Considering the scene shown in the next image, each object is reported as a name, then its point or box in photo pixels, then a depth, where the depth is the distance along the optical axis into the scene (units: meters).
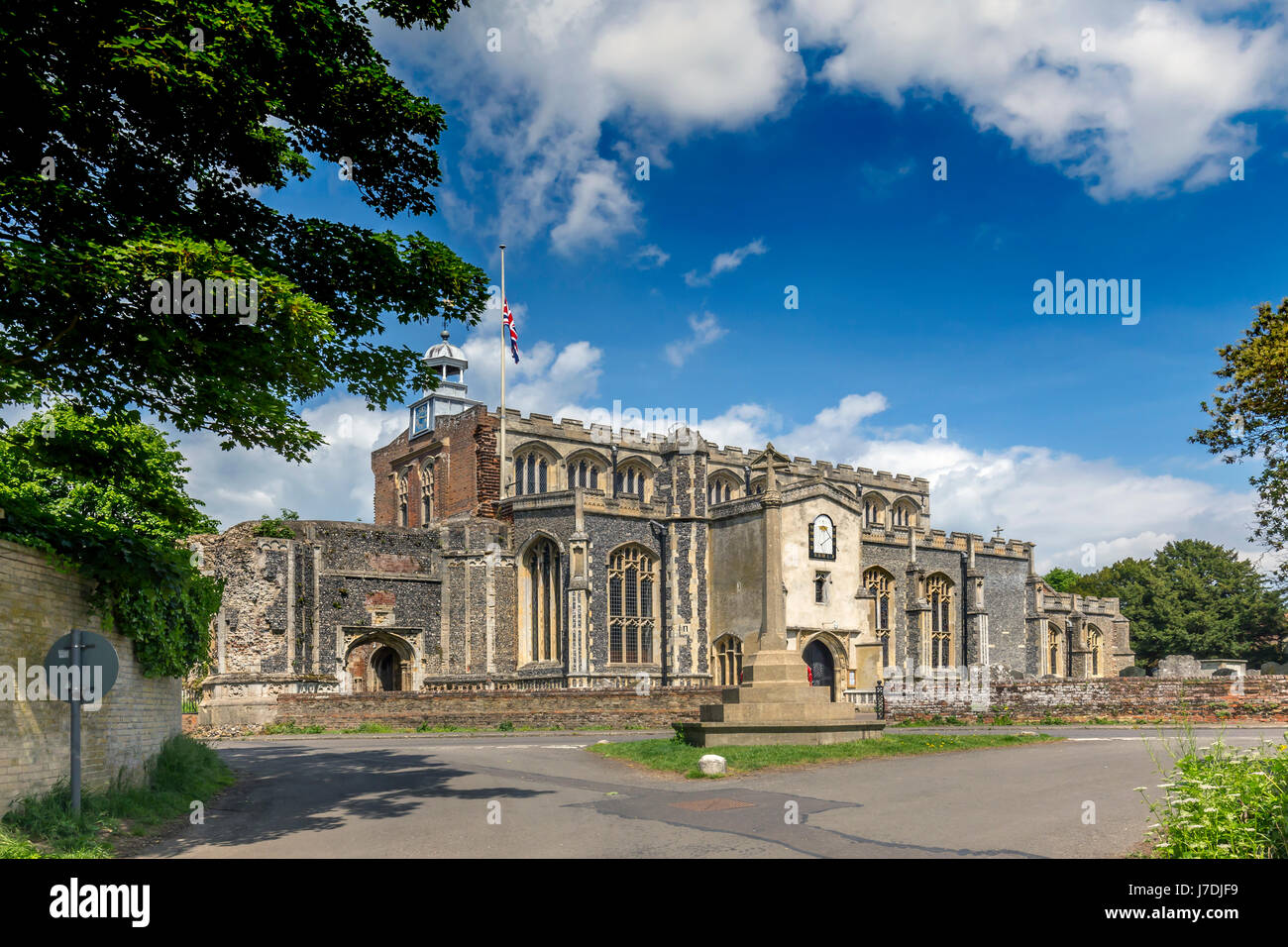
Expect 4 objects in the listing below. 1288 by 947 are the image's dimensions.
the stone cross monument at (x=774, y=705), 18.12
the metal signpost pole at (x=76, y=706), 8.89
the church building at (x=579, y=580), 33.50
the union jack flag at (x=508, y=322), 40.94
